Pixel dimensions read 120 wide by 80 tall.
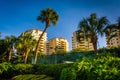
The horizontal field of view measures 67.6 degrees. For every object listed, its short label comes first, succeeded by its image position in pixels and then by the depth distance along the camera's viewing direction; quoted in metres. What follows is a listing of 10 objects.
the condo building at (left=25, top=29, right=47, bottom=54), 49.68
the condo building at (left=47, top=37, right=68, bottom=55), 57.02
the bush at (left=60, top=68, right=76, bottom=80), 4.29
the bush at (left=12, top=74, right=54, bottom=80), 6.82
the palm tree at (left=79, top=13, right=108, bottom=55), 15.40
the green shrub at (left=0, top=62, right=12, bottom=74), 11.34
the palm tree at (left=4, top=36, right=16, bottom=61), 20.95
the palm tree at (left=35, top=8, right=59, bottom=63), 17.42
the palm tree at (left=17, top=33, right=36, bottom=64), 20.27
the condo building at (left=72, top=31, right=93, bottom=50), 60.18
